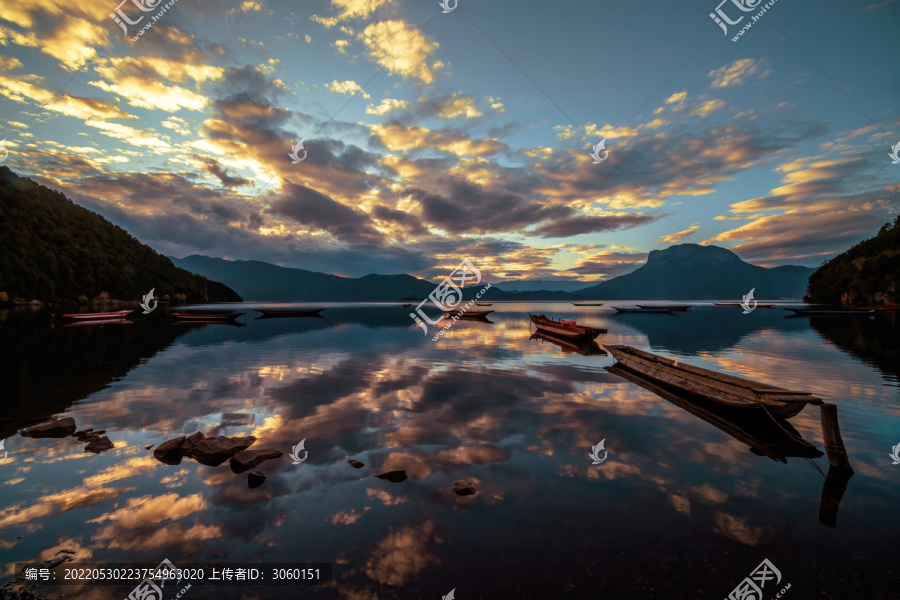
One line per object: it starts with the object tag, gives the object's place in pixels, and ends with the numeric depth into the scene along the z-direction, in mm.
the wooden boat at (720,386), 12242
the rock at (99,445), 10859
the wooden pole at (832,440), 9758
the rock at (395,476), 9125
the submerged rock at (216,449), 10070
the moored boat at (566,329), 39888
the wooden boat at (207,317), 69375
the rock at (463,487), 8500
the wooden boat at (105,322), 59241
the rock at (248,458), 9654
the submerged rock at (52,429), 11943
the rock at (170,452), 10234
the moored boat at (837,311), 82312
